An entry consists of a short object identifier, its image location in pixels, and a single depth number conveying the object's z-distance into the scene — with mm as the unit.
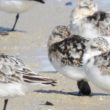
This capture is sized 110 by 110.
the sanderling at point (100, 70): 15312
